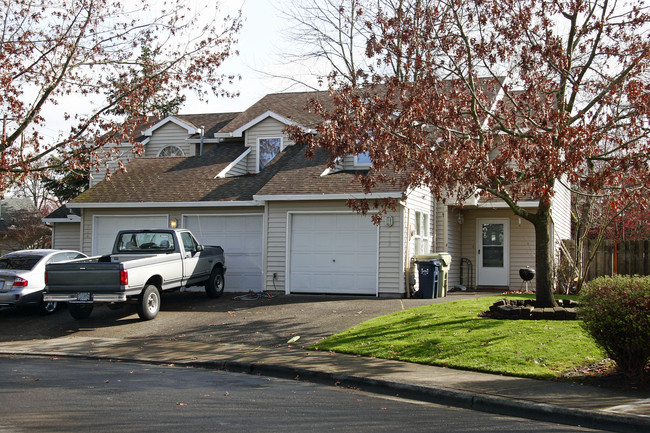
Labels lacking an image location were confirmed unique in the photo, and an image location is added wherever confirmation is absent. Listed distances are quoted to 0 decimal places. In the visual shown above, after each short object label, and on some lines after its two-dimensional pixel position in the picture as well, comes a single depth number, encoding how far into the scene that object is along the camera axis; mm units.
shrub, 8438
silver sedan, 15500
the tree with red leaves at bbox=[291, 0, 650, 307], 11539
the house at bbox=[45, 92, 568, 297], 18000
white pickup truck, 14078
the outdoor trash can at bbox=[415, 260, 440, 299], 17719
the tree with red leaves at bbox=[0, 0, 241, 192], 15875
